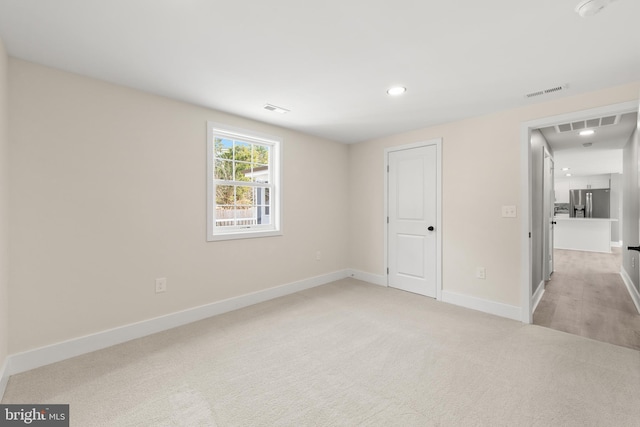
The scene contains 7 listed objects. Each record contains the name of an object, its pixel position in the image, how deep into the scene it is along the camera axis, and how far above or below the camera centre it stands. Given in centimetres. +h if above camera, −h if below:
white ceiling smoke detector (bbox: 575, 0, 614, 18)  151 +110
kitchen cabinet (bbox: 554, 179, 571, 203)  942 +74
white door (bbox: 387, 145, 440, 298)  391 -10
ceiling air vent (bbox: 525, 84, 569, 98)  260 +113
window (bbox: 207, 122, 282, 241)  331 +36
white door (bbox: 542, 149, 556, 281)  440 -1
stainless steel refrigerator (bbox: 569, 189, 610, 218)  822 +21
